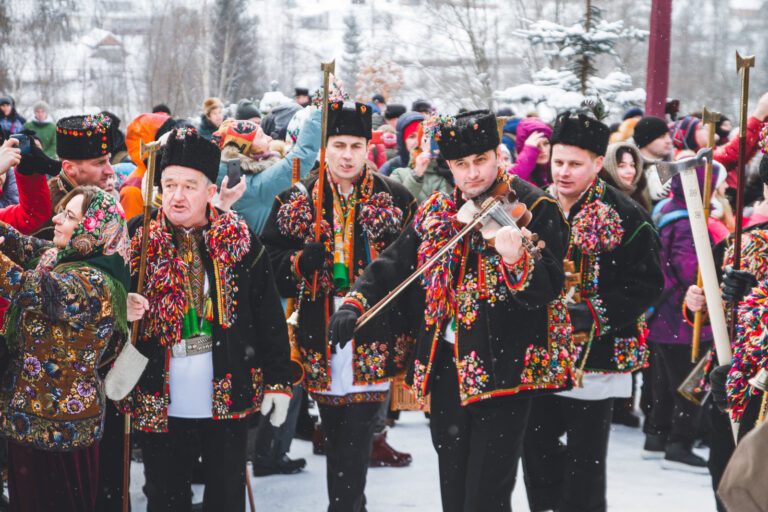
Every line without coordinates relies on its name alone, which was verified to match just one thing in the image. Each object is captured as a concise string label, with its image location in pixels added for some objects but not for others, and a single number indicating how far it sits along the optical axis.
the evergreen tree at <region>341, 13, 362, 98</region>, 28.59
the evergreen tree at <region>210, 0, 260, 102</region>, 25.02
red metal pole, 10.10
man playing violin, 3.59
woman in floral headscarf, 3.46
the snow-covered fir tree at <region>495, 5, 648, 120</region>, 10.55
